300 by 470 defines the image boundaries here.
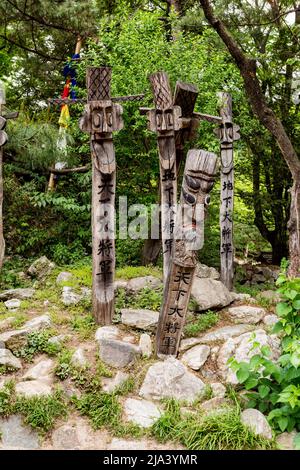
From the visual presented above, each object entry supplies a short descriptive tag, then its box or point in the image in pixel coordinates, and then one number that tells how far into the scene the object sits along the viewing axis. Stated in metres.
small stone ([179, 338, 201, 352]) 5.37
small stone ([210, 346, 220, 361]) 5.13
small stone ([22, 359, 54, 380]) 4.50
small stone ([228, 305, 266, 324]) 6.37
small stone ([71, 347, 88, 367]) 4.70
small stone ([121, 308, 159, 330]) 5.66
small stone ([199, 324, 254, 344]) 5.50
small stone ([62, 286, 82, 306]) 6.19
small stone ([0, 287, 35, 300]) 6.59
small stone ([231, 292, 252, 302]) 7.16
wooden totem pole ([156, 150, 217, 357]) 4.72
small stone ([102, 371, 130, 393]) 4.49
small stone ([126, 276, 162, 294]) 6.90
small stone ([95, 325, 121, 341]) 5.31
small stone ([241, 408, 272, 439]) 3.78
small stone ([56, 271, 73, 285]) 7.04
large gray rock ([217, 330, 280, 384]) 4.82
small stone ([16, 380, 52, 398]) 4.26
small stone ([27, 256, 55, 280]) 7.65
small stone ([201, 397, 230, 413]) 4.21
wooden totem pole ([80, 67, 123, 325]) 5.56
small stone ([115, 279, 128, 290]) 6.99
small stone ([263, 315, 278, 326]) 6.29
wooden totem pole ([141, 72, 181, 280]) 6.50
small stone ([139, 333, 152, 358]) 5.09
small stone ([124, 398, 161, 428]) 4.12
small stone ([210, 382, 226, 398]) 4.45
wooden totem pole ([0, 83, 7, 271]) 5.59
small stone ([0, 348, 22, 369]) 4.61
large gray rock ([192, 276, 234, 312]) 6.52
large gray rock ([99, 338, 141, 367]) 4.88
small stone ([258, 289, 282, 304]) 7.30
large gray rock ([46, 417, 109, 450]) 3.87
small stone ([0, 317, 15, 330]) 5.36
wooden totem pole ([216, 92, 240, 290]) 7.84
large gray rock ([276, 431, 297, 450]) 3.68
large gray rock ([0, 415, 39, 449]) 3.84
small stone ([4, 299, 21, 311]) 6.09
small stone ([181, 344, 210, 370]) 4.97
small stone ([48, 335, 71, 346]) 4.96
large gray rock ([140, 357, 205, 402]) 4.48
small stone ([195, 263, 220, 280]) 7.84
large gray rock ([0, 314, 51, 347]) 4.92
